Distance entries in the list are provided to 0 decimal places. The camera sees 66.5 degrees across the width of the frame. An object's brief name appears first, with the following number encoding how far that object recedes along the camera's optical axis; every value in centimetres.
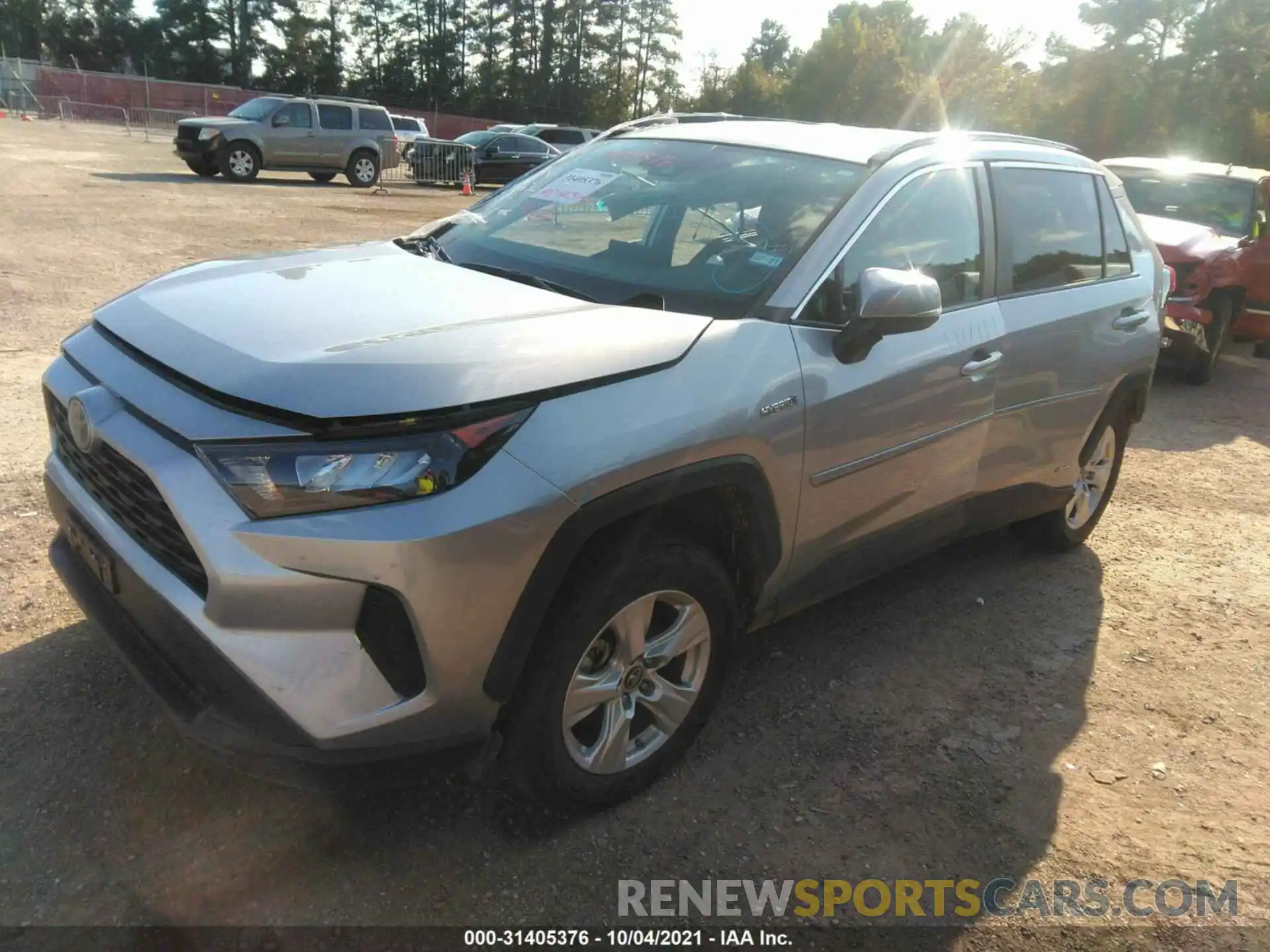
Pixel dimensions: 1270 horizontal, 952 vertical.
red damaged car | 830
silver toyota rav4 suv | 204
